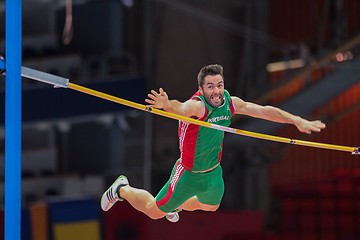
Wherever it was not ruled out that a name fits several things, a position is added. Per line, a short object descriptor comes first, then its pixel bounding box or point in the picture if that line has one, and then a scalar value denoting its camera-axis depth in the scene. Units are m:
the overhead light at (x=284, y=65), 26.16
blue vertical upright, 11.95
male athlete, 13.14
